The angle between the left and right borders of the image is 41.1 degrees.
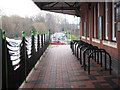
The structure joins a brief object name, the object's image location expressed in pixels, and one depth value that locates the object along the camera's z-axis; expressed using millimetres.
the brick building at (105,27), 5215
